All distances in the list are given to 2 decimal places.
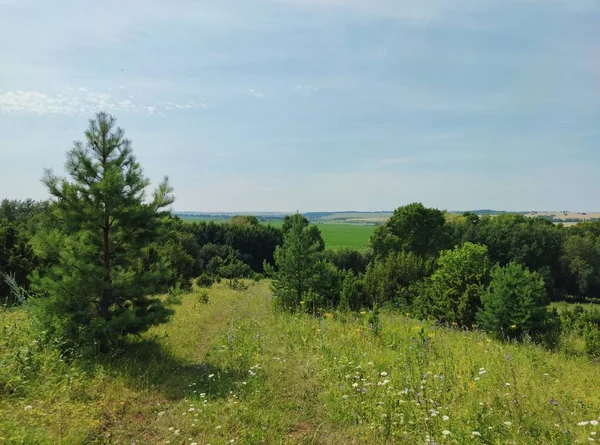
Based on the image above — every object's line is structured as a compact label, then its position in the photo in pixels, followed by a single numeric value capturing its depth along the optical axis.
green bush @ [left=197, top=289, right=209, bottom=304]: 14.72
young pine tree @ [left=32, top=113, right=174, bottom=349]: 6.66
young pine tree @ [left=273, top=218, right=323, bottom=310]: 14.26
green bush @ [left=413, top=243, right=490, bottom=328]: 16.48
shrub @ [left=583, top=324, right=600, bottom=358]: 9.91
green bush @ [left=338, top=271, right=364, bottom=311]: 14.57
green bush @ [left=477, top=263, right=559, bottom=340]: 11.48
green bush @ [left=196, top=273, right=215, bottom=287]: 23.89
